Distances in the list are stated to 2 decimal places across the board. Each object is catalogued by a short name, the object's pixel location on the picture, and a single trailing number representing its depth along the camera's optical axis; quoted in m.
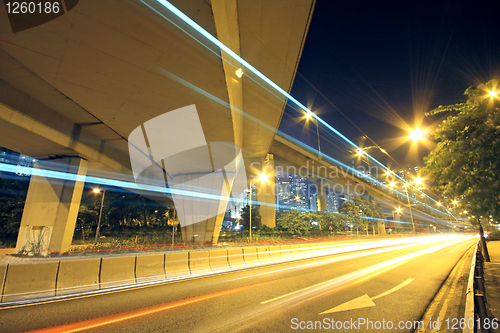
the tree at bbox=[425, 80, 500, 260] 5.88
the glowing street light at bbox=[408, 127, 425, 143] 8.79
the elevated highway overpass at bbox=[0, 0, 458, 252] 7.02
